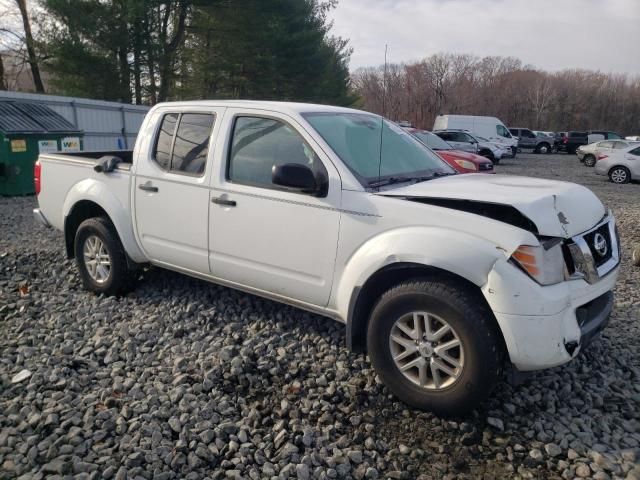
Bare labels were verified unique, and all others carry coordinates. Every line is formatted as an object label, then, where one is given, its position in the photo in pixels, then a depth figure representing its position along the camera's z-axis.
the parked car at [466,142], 23.78
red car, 12.73
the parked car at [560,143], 39.94
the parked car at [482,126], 29.45
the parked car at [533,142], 39.97
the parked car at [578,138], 39.03
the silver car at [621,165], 18.17
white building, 14.47
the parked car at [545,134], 41.35
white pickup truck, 2.85
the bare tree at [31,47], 20.87
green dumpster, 10.84
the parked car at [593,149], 24.30
